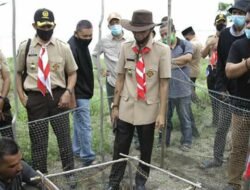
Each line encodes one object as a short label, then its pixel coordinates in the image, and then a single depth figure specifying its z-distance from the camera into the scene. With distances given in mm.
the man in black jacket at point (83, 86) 4984
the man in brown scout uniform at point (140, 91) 4273
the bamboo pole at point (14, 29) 4606
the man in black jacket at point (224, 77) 4492
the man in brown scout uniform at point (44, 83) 4371
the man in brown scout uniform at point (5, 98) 4312
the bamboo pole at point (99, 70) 4980
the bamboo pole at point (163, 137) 4843
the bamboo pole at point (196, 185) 3043
